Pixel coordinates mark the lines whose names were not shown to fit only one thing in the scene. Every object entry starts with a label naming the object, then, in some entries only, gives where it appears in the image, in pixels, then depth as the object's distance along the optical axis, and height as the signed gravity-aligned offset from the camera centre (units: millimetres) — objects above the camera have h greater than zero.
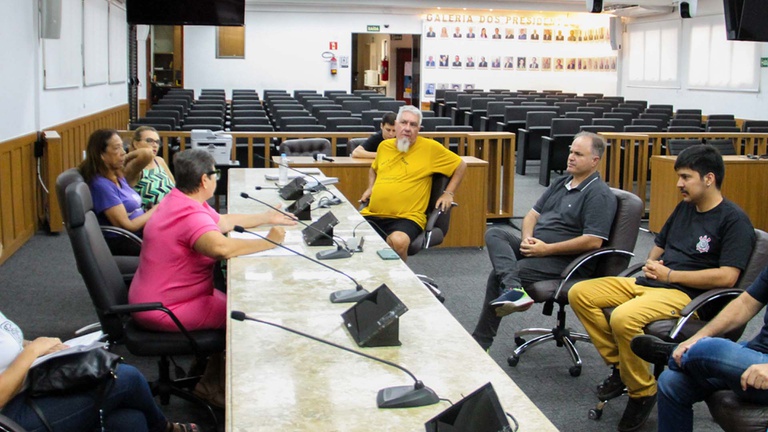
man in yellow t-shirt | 5371 -436
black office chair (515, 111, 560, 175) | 12031 -308
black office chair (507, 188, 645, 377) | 4199 -729
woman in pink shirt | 3309 -598
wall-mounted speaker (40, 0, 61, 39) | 8109 +843
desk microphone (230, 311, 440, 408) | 1952 -667
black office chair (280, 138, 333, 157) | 7359 -328
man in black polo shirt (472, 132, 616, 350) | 4250 -643
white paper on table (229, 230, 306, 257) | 3574 -601
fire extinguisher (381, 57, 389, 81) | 26359 +1258
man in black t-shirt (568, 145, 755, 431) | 3547 -700
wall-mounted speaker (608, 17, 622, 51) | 20797 +2056
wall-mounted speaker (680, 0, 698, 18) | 13758 +1775
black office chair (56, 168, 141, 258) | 4262 -753
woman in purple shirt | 4492 -395
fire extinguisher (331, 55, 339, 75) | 22203 +1190
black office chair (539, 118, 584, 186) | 11000 -511
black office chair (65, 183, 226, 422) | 3303 -792
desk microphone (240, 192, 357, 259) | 3502 -596
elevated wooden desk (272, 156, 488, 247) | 7000 -659
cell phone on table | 3523 -603
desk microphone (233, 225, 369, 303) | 2830 -626
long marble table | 1909 -676
